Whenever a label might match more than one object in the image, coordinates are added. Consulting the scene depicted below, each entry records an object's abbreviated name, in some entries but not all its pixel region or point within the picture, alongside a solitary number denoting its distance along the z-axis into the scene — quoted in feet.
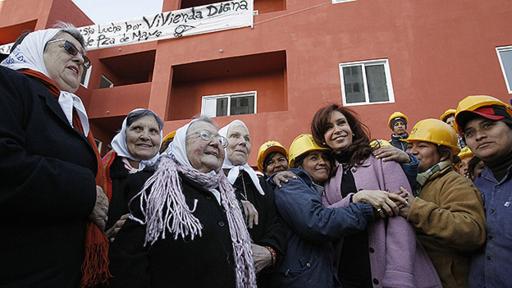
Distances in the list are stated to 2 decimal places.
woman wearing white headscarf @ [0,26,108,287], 3.95
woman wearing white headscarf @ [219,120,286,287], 6.77
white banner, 27.91
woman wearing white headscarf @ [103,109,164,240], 7.78
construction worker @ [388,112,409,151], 16.21
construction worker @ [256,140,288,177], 11.25
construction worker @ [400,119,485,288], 6.04
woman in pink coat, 5.80
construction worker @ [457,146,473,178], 11.09
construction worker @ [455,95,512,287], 5.88
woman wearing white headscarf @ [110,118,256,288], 5.35
